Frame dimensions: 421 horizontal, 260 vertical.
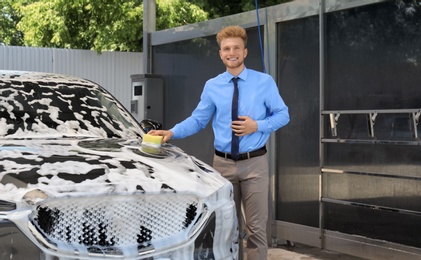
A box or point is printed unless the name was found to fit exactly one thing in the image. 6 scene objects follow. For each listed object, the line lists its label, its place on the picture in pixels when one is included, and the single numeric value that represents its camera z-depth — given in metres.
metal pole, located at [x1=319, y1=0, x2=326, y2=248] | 7.47
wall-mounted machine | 10.24
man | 5.13
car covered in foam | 3.62
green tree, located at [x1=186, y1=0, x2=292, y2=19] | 18.23
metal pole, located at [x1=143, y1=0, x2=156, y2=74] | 10.59
